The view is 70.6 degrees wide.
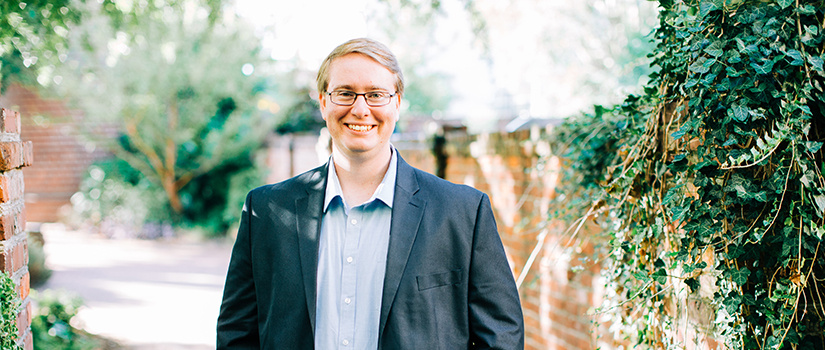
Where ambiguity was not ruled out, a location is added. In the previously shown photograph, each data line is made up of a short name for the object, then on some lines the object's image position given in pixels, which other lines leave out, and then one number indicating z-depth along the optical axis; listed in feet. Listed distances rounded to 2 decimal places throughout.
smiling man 5.98
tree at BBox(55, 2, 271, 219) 37.27
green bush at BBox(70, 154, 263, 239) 40.86
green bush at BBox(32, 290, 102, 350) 15.38
